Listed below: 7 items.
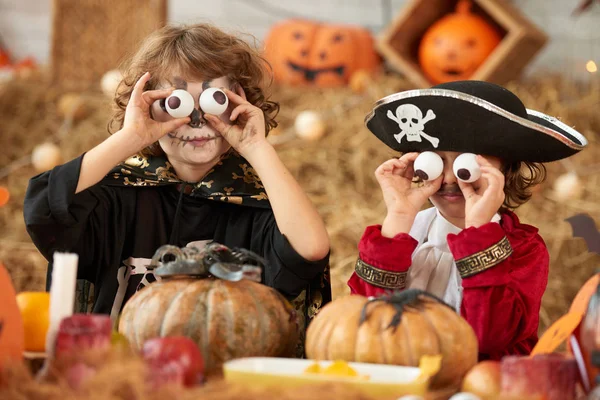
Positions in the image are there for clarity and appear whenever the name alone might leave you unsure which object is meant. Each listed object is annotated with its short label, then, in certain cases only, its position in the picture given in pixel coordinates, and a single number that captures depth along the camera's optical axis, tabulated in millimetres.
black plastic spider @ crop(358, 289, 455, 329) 1625
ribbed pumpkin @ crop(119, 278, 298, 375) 1665
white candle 1625
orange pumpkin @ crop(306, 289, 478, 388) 1607
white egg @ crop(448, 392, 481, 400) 1473
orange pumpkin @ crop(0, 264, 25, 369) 1581
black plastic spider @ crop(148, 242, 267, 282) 1719
